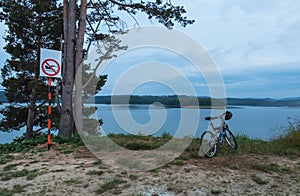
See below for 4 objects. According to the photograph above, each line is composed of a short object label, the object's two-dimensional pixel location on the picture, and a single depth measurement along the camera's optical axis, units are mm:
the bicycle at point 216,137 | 4570
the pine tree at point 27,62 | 10789
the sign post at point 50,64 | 5035
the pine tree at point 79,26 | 6727
